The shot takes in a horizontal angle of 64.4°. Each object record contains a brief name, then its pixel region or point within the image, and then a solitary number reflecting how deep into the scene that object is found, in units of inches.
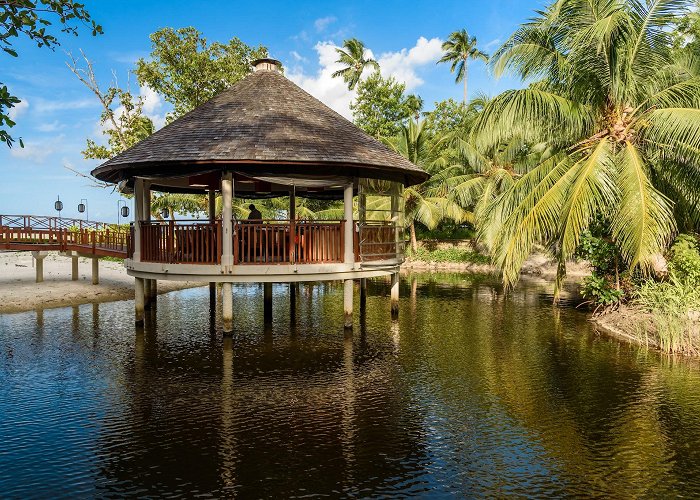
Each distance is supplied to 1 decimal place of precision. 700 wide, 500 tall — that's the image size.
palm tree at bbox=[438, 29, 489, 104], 2213.3
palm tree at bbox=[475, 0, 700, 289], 541.6
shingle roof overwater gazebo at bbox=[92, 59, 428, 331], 531.5
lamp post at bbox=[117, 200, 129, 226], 1154.7
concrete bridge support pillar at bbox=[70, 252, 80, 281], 944.3
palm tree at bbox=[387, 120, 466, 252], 1379.2
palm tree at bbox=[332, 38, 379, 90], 2197.3
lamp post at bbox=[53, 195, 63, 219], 1195.9
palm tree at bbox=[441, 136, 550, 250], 1258.8
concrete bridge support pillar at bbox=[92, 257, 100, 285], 912.3
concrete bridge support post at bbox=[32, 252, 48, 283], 889.4
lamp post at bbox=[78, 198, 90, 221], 1245.2
